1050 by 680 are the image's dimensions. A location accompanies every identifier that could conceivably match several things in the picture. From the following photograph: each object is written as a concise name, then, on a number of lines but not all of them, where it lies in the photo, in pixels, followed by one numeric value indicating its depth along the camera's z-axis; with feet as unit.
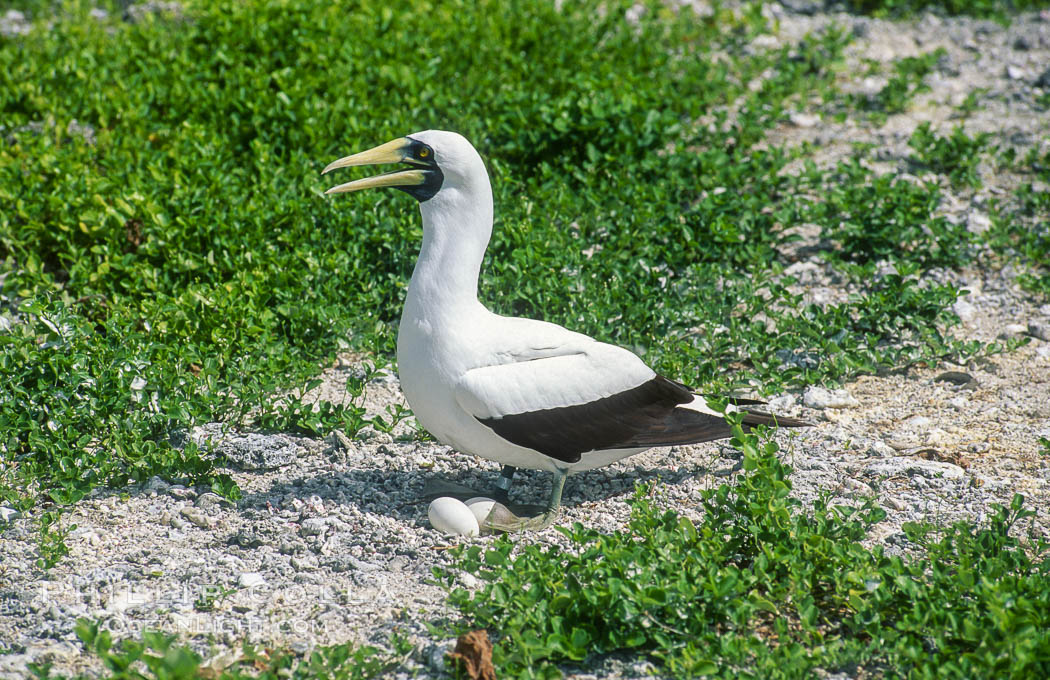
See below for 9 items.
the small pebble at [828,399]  36.06
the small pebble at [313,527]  28.71
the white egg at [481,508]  29.04
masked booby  28.25
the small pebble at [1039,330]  39.73
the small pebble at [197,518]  29.32
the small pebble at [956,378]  37.50
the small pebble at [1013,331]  40.04
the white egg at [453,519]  28.45
